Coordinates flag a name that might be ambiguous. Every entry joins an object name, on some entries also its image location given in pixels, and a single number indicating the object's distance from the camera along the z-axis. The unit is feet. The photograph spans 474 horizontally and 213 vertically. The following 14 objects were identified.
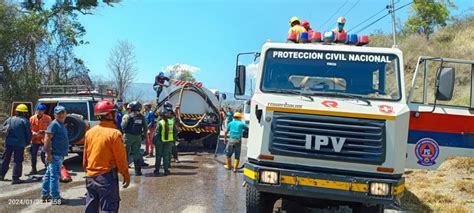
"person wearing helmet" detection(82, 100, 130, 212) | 15.76
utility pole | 78.58
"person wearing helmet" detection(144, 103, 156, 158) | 45.69
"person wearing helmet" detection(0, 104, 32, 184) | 29.40
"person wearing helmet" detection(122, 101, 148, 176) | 33.53
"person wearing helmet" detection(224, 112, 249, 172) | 36.83
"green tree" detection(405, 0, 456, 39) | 118.32
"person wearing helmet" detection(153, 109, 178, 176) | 34.81
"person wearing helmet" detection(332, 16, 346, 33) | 23.16
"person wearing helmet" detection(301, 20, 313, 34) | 24.94
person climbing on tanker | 52.49
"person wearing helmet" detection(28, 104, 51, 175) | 32.50
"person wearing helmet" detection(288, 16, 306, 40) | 22.95
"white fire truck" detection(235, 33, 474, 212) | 16.99
